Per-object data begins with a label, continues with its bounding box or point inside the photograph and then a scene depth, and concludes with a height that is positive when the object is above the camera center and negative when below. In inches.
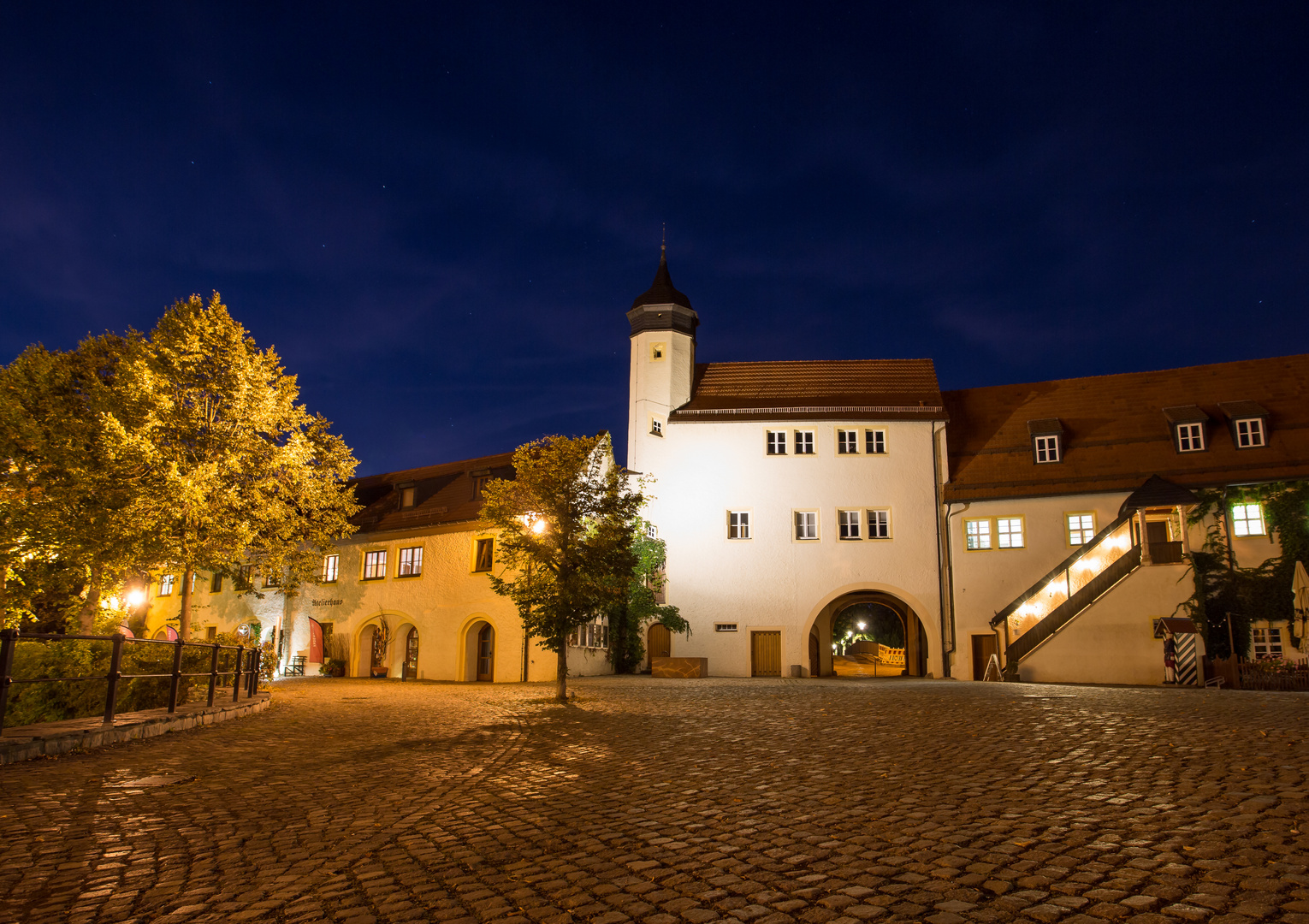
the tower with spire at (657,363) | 1390.3 +436.0
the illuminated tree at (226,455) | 883.4 +193.6
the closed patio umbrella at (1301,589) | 897.5 +59.6
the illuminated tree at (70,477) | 860.6 +156.6
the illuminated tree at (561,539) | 748.6 +85.4
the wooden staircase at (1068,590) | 1012.5 +64.5
